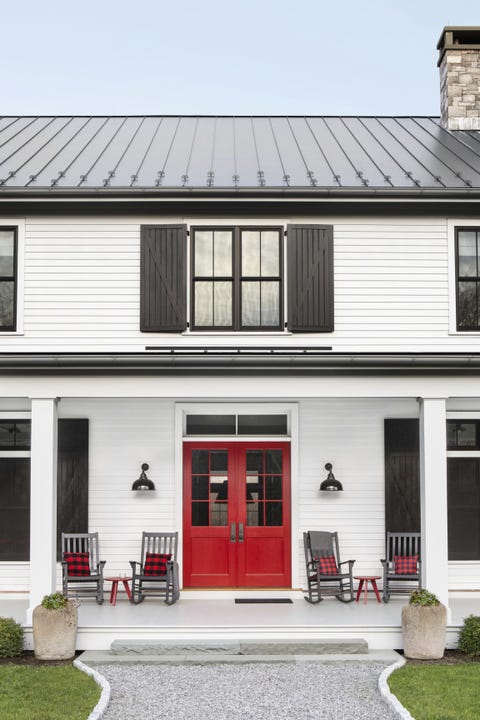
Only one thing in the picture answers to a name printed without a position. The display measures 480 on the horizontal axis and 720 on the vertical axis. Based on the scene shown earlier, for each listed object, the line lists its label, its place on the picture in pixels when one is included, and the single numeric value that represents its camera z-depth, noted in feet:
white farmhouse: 36.40
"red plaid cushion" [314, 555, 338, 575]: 41.04
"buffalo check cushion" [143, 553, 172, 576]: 40.73
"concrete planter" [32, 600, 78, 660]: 33.50
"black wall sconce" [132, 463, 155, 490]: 42.32
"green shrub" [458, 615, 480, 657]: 33.83
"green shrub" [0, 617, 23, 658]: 33.30
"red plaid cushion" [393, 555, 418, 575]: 40.96
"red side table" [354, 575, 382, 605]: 40.37
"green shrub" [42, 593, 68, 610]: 33.73
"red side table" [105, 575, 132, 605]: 39.96
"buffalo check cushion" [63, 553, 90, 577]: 40.22
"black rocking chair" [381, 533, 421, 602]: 40.70
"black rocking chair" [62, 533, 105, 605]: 39.91
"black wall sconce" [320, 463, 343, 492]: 42.50
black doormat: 40.71
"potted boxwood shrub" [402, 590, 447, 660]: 33.73
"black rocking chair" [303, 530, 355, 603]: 40.32
